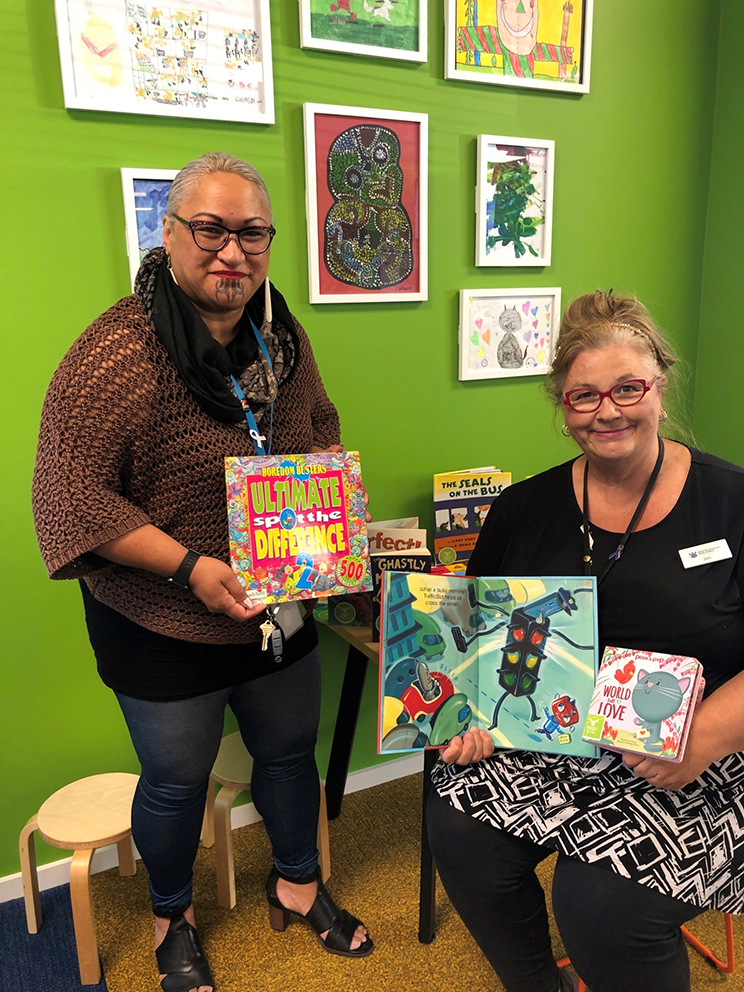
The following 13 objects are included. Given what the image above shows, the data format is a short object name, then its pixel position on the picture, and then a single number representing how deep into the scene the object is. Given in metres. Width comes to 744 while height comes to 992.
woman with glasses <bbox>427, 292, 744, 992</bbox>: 1.14
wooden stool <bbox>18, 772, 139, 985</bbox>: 1.62
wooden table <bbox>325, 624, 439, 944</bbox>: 1.91
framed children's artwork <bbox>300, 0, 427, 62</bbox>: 1.83
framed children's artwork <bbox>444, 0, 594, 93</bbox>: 2.01
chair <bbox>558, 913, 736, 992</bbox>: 1.57
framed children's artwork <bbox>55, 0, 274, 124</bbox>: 1.63
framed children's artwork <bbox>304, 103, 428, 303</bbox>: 1.92
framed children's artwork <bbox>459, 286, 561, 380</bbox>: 2.23
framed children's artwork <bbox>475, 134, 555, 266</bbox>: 2.14
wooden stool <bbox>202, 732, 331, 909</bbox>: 1.83
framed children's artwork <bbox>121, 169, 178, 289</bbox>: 1.71
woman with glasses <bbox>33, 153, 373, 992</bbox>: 1.24
